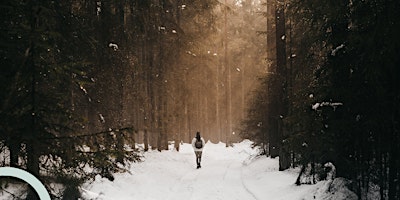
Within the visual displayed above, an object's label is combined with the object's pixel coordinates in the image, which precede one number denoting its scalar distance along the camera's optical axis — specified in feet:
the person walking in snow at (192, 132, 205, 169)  82.69
